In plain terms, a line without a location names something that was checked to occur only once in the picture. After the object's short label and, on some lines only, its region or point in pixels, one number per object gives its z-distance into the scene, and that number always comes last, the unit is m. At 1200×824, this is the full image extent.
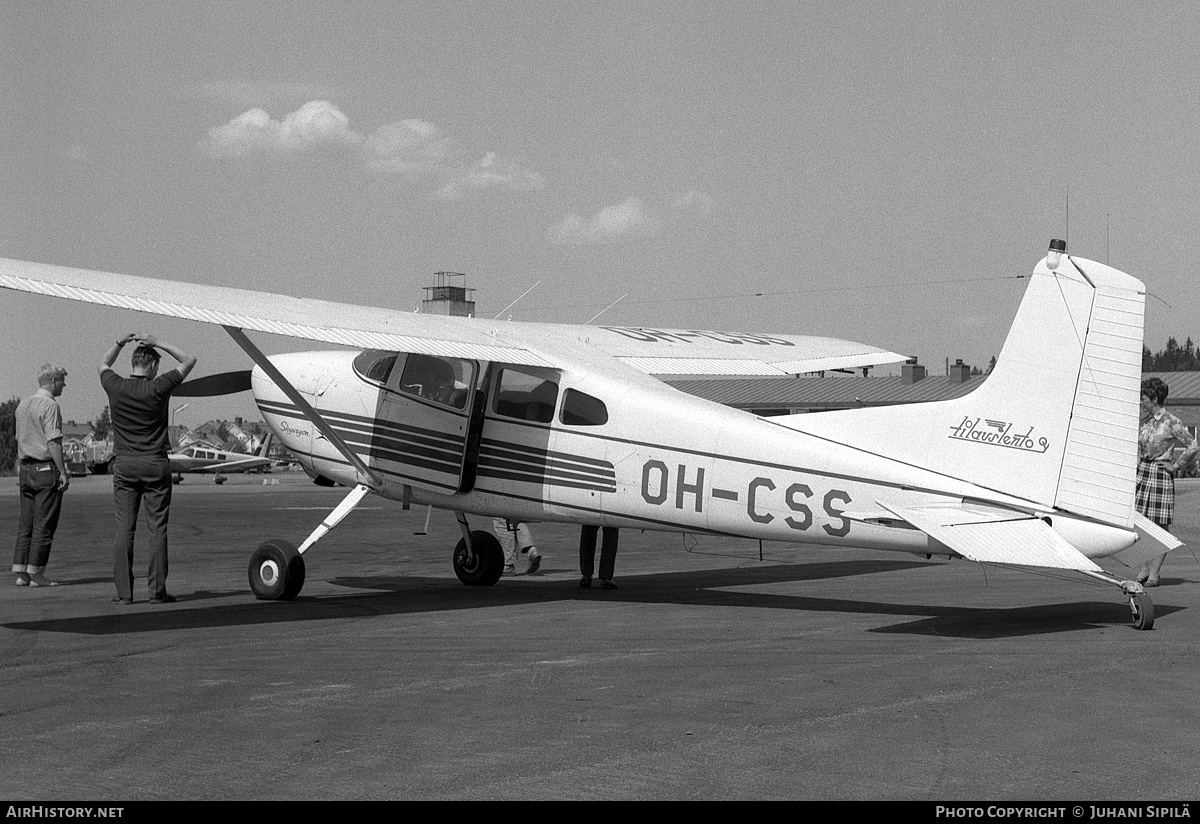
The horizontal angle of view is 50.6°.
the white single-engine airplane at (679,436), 8.74
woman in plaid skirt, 12.04
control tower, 45.13
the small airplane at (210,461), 51.16
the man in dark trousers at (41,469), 11.76
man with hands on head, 10.53
